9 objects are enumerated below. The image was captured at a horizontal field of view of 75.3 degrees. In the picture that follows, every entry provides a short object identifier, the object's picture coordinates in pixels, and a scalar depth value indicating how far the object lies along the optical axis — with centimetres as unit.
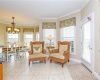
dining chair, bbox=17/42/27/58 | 420
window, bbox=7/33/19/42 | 602
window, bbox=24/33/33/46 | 644
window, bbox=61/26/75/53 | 373
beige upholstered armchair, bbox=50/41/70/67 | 290
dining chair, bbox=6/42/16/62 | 374
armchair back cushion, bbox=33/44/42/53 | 352
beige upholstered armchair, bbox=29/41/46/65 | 313
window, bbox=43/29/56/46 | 449
